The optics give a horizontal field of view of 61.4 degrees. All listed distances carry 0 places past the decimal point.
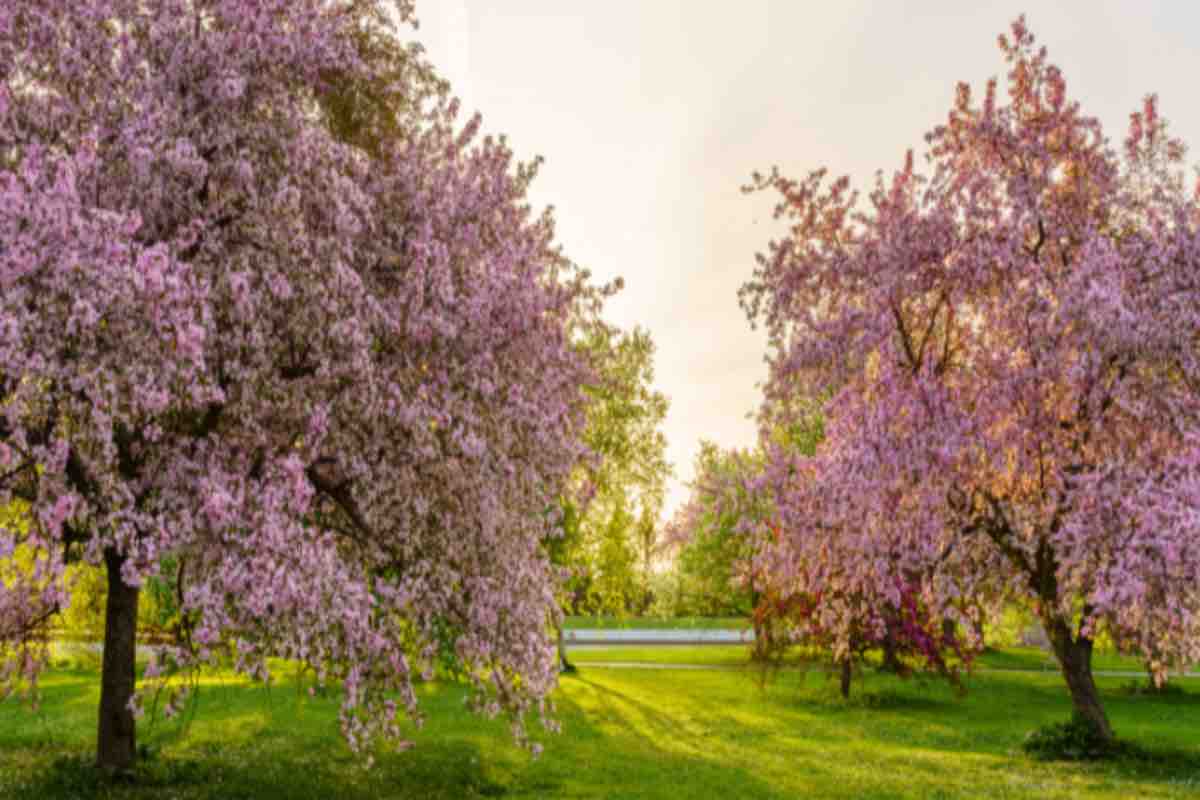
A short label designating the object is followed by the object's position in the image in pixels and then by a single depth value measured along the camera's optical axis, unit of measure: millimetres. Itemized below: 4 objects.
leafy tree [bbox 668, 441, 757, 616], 40094
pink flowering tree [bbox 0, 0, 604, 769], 11797
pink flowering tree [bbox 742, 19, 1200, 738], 19641
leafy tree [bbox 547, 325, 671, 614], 43781
